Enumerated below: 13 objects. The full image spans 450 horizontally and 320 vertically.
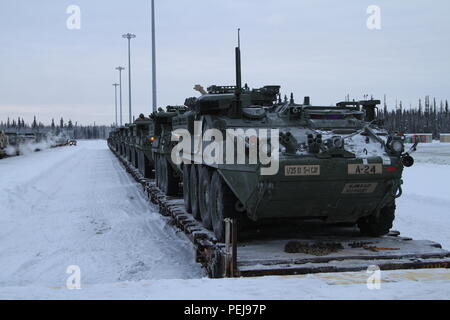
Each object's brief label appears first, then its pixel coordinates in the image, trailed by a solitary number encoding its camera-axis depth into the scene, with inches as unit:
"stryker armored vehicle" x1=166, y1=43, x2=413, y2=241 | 279.6
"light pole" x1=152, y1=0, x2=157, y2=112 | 1208.2
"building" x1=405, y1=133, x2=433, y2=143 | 2780.5
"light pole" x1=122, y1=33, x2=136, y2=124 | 2108.0
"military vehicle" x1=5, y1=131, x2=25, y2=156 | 1867.6
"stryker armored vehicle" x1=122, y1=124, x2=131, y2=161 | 1158.8
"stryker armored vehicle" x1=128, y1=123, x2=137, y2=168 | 990.7
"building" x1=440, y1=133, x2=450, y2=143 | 2763.3
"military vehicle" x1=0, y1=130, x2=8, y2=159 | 1659.3
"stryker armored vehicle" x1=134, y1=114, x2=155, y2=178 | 765.3
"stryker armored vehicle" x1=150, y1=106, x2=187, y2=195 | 560.1
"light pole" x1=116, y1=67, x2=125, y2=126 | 3002.0
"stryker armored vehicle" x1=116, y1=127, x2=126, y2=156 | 1349.4
